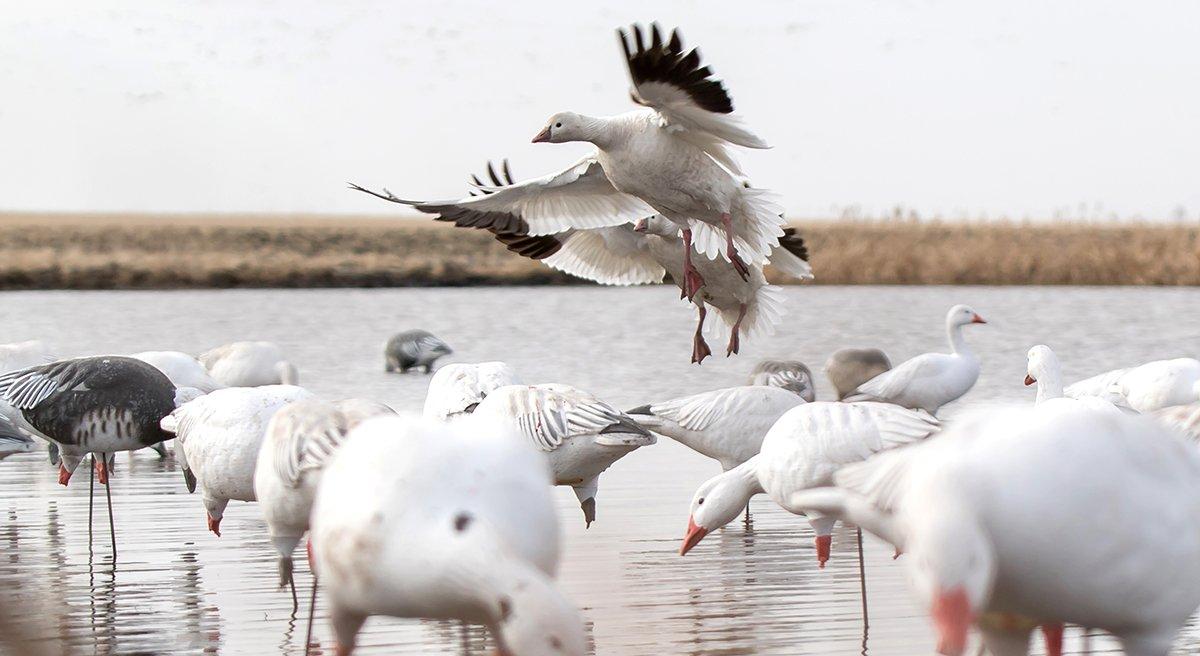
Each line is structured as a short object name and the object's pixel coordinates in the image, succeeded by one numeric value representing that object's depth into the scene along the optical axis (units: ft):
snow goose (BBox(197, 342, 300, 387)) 101.76
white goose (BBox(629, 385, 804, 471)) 57.16
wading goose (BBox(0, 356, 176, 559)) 55.31
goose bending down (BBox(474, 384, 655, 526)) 52.39
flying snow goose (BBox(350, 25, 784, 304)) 69.67
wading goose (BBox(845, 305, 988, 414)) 84.02
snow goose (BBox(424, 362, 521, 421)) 58.54
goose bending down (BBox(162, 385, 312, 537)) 46.47
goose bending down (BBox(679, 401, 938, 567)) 42.63
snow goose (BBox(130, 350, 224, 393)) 82.28
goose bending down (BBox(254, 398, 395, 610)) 36.45
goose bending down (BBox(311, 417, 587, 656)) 22.76
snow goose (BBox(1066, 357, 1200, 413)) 71.46
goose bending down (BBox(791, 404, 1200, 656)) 24.14
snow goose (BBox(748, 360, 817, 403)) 79.05
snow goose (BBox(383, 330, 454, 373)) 139.44
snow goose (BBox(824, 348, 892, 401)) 102.83
